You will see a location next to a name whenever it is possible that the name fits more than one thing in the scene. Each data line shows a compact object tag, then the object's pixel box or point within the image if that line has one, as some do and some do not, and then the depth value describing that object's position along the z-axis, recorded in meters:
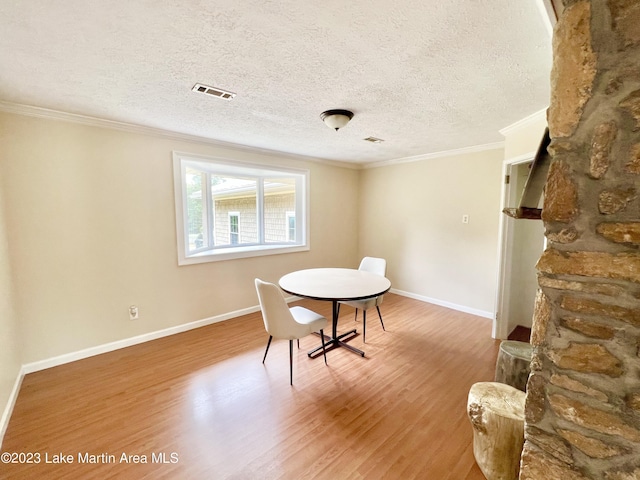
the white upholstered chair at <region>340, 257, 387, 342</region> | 2.85
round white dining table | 2.27
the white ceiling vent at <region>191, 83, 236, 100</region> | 1.83
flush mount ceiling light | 2.22
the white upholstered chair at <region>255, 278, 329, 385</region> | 2.11
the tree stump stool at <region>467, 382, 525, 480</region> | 1.33
